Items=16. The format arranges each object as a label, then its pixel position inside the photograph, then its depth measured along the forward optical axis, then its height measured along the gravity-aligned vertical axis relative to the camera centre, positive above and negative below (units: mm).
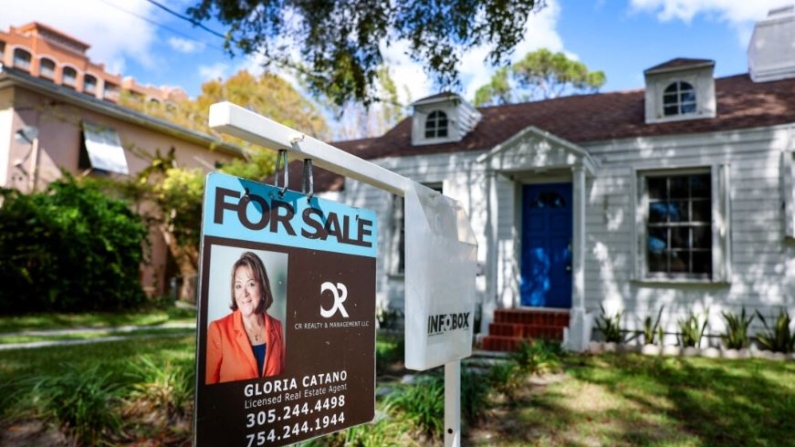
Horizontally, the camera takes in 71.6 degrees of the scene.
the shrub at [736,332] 8062 -877
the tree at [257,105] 24062 +7233
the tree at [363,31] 7039 +3176
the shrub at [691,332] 8359 -924
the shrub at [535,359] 6623 -1116
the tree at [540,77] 32438 +11410
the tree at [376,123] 27312 +7132
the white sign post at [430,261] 1645 +21
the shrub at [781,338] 7820 -923
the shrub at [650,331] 8633 -949
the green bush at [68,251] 11023 +181
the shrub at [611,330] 8867 -959
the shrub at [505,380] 5711 -1192
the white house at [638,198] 8594 +1237
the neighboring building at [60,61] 24016 +10671
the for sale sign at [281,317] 1315 -145
